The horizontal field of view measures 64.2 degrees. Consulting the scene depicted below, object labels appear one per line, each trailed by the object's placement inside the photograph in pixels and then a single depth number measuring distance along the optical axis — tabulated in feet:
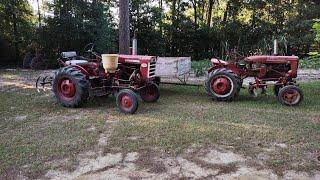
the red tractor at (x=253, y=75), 16.08
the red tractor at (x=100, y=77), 15.04
